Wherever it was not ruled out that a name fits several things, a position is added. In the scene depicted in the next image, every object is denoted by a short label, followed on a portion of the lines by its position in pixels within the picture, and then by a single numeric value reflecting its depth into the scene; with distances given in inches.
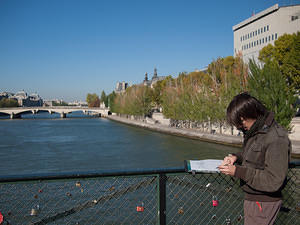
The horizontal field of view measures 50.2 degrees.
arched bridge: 3127.5
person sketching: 71.6
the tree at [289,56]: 995.9
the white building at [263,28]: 1521.9
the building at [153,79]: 3659.0
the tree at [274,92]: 822.5
